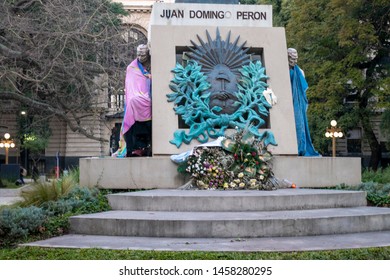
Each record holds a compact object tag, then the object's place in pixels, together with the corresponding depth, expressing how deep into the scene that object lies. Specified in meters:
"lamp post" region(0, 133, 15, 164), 36.71
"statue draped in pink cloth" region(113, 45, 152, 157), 12.48
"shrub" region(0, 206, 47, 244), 8.45
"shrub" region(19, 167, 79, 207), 10.13
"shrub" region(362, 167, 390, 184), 14.44
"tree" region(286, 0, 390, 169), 30.20
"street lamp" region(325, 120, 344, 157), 29.93
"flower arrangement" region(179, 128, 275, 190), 11.30
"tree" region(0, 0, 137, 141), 21.45
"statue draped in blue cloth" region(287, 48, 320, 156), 13.31
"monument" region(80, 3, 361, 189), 11.80
